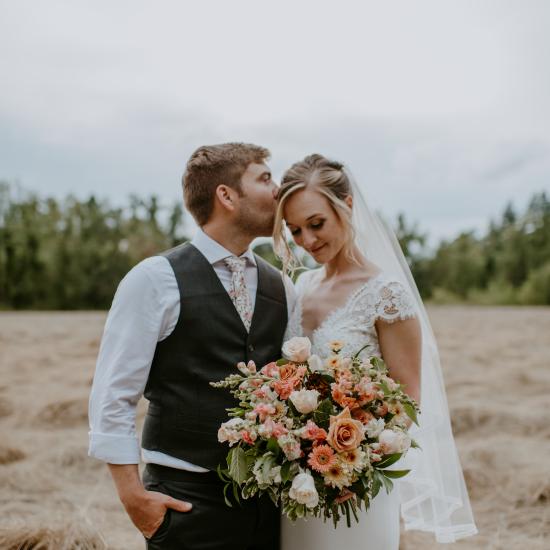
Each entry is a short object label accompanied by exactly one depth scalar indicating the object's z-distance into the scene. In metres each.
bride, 2.60
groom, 2.39
